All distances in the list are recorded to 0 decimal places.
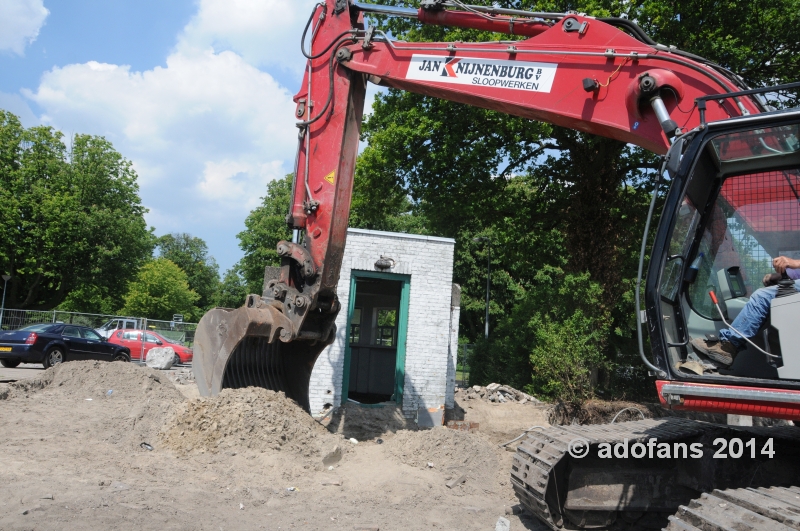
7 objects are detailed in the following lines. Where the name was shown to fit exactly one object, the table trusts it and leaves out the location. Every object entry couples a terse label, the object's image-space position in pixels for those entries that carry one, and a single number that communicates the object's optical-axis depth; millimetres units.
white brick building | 11664
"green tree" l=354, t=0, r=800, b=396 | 14148
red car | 23656
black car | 16828
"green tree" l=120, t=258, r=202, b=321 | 53062
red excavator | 4160
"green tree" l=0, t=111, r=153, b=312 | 33156
